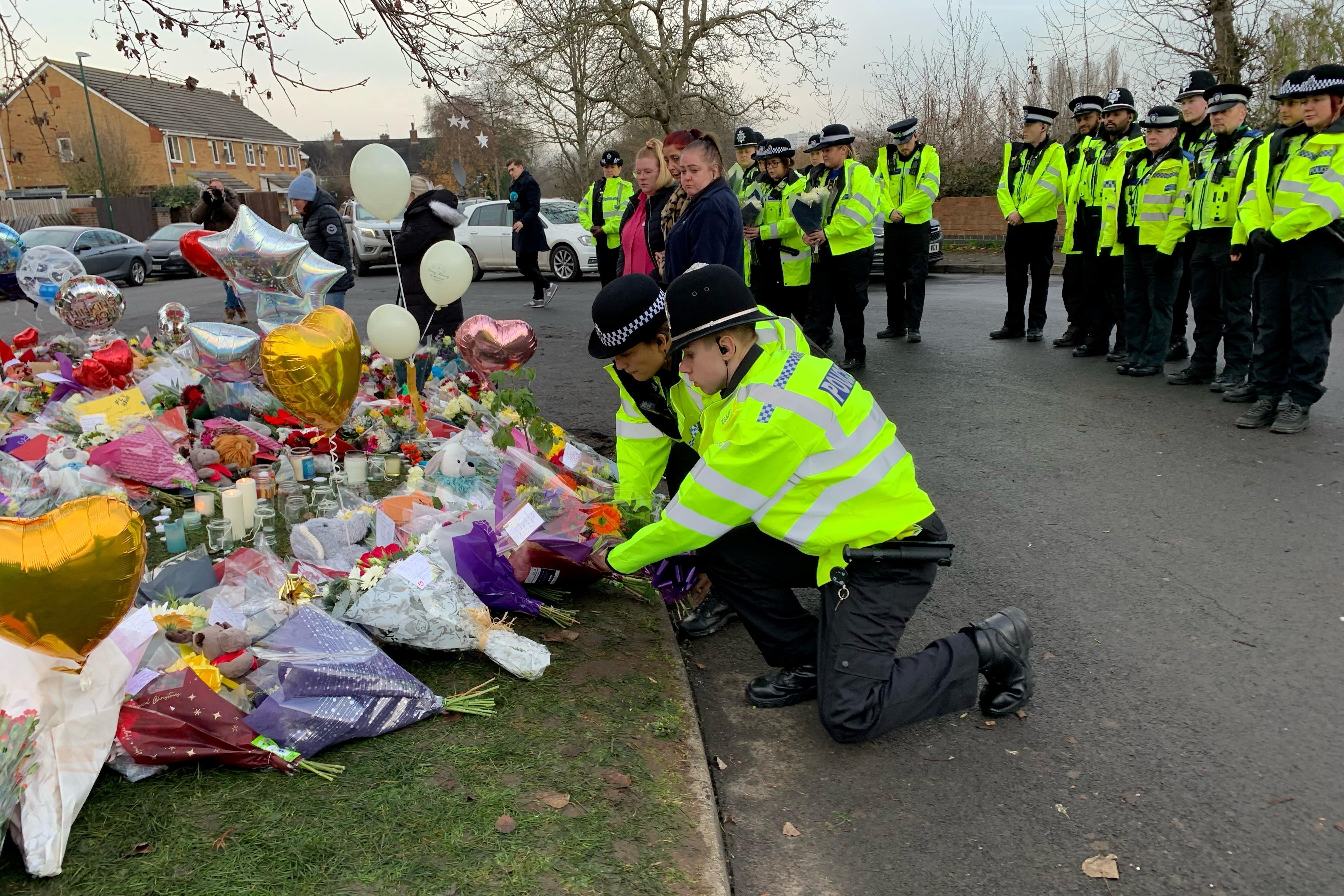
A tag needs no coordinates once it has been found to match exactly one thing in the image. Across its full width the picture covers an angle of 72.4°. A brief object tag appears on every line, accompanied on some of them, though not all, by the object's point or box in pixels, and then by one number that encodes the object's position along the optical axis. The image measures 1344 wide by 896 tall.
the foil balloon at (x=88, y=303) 7.46
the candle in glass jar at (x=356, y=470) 5.32
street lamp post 29.95
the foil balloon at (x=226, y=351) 5.93
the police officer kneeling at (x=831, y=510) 2.82
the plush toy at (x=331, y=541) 4.03
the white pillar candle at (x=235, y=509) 4.64
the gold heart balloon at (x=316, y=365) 4.61
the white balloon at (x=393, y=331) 5.77
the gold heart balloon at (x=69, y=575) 2.33
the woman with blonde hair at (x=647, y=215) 5.90
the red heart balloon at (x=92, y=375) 6.11
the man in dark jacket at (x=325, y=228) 8.73
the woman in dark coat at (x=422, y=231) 7.10
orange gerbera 3.88
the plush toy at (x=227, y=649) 2.91
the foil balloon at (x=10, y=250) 7.82
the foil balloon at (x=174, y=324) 7.61
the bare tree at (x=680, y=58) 22.72
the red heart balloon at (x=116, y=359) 6.22
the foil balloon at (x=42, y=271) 7.70
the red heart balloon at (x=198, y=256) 6.29
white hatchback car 17.48
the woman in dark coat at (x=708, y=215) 5.11
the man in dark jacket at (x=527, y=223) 13.21
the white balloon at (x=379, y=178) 6.04
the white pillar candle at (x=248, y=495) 4.73
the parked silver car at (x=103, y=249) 19.28
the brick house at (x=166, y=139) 40.91
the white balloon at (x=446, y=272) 6.28
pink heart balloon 6.25
